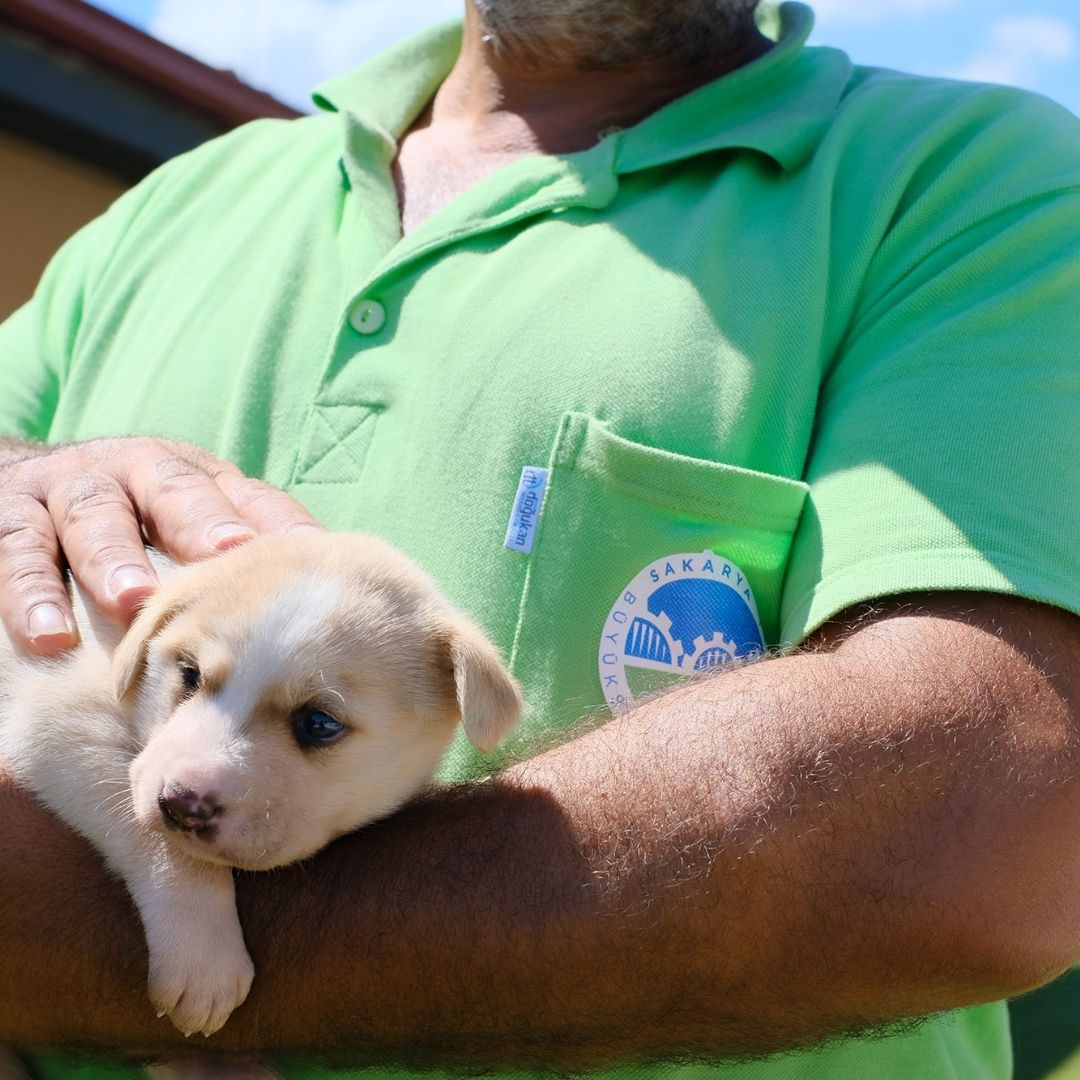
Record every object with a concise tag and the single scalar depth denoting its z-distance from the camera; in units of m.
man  1.03
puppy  1.04
